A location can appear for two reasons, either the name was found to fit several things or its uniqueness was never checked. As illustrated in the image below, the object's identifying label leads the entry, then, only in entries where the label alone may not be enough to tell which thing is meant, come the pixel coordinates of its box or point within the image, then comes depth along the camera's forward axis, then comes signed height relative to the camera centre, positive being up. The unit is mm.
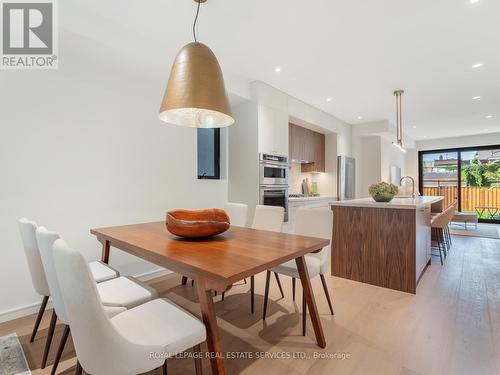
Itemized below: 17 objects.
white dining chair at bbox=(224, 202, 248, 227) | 2734 -290
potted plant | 2846 -53
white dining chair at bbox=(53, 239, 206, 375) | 871 -566
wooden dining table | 1158 -364
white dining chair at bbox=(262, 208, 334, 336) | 1998 -393
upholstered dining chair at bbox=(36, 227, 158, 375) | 1224 -646
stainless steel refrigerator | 5668 +228
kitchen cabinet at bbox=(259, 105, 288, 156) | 3738 +868
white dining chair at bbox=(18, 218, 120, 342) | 1530 -429
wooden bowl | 1708 -240
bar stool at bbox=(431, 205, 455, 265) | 3668 -636
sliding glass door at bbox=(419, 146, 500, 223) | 7297 +287
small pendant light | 4082 +1504
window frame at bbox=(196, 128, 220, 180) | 4016 +526
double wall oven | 3711 +105
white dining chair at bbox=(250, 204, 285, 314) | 2480 -308
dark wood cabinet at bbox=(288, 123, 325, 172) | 4927 +822
